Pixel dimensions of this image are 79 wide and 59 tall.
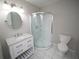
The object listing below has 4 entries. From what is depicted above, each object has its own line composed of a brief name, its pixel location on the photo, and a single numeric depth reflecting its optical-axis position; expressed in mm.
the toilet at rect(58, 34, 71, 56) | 1891
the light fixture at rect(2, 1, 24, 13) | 1663
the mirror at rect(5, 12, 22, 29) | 1825
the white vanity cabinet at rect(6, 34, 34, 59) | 1364
